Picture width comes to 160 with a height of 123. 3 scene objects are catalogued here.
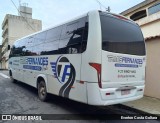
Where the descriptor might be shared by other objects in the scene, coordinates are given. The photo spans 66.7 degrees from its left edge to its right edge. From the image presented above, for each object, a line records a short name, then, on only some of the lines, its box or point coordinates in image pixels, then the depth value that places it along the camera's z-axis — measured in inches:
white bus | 120.4
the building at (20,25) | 1190.2
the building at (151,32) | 191.9
